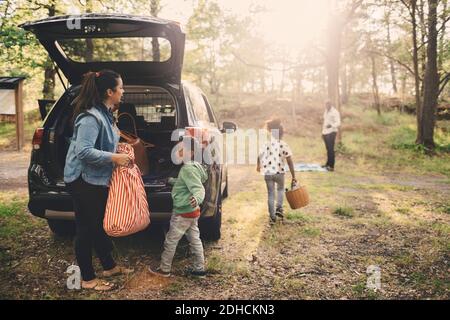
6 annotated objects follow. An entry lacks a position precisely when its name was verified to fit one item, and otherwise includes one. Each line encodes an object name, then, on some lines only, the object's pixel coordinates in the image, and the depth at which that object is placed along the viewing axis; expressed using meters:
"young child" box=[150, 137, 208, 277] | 3.67
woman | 3.21
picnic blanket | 10.98
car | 3.86
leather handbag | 4.36
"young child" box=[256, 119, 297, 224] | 5.51
